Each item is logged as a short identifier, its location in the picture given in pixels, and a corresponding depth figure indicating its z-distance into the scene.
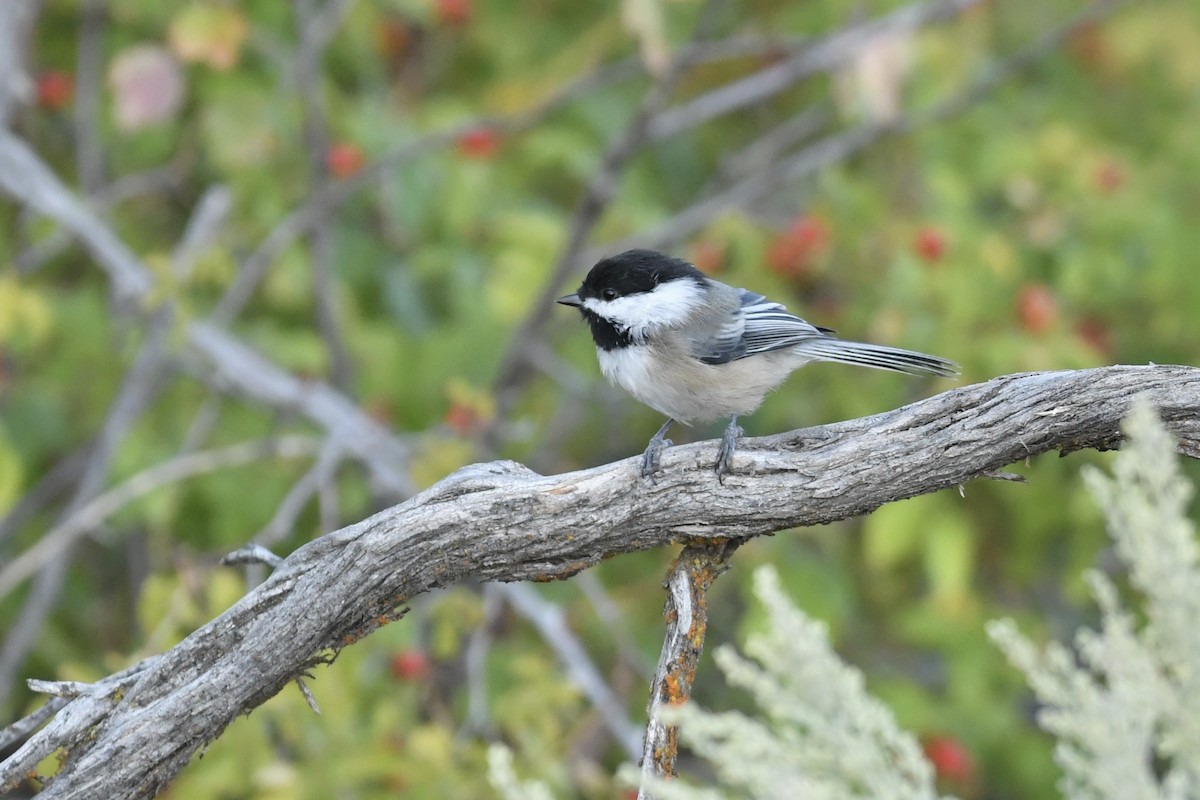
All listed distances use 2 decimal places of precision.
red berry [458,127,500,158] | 9.24
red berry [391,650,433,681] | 8.13
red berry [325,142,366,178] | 9.41
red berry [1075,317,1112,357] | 9.54
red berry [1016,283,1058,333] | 8.44
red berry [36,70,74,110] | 9.72
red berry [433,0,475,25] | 9.41
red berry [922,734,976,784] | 8.78
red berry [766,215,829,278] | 9.19
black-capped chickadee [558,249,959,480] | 6.40
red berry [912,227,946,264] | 8.67
